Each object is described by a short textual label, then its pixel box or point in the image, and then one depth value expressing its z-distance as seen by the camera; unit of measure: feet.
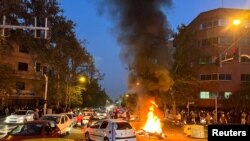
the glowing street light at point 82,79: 122.85
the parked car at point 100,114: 89.97
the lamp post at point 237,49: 45.05
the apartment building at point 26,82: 124.50
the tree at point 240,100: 99.14
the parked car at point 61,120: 52.99
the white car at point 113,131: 43.06
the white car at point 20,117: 79.70
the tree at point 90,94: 161.73
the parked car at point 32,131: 32.95
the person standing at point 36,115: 81.17
